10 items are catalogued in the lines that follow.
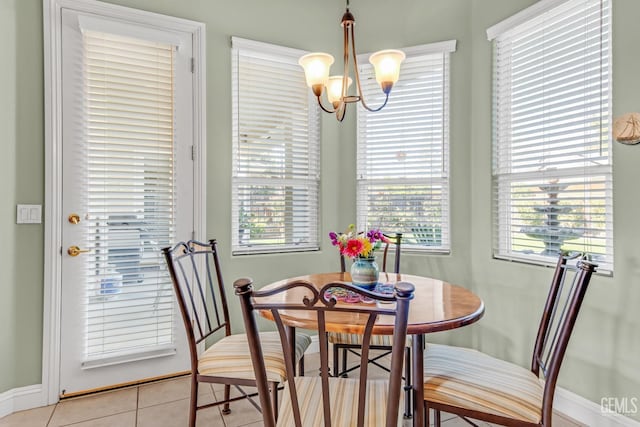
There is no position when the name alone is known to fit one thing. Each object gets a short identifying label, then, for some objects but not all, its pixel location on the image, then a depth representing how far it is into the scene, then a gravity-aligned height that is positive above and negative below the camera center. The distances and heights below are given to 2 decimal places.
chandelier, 1.87 +0.76
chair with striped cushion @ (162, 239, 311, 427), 1.71 -0.72
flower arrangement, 1.76 -0.15
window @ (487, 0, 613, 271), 2.04 +0.51
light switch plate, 2.20 -0.01
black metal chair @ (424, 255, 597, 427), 1.35 -0.70
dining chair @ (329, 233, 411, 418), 2.04 -0.80
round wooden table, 1.35 -0.42
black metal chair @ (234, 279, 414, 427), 1.03 -0.51
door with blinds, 2.33 +0.12
